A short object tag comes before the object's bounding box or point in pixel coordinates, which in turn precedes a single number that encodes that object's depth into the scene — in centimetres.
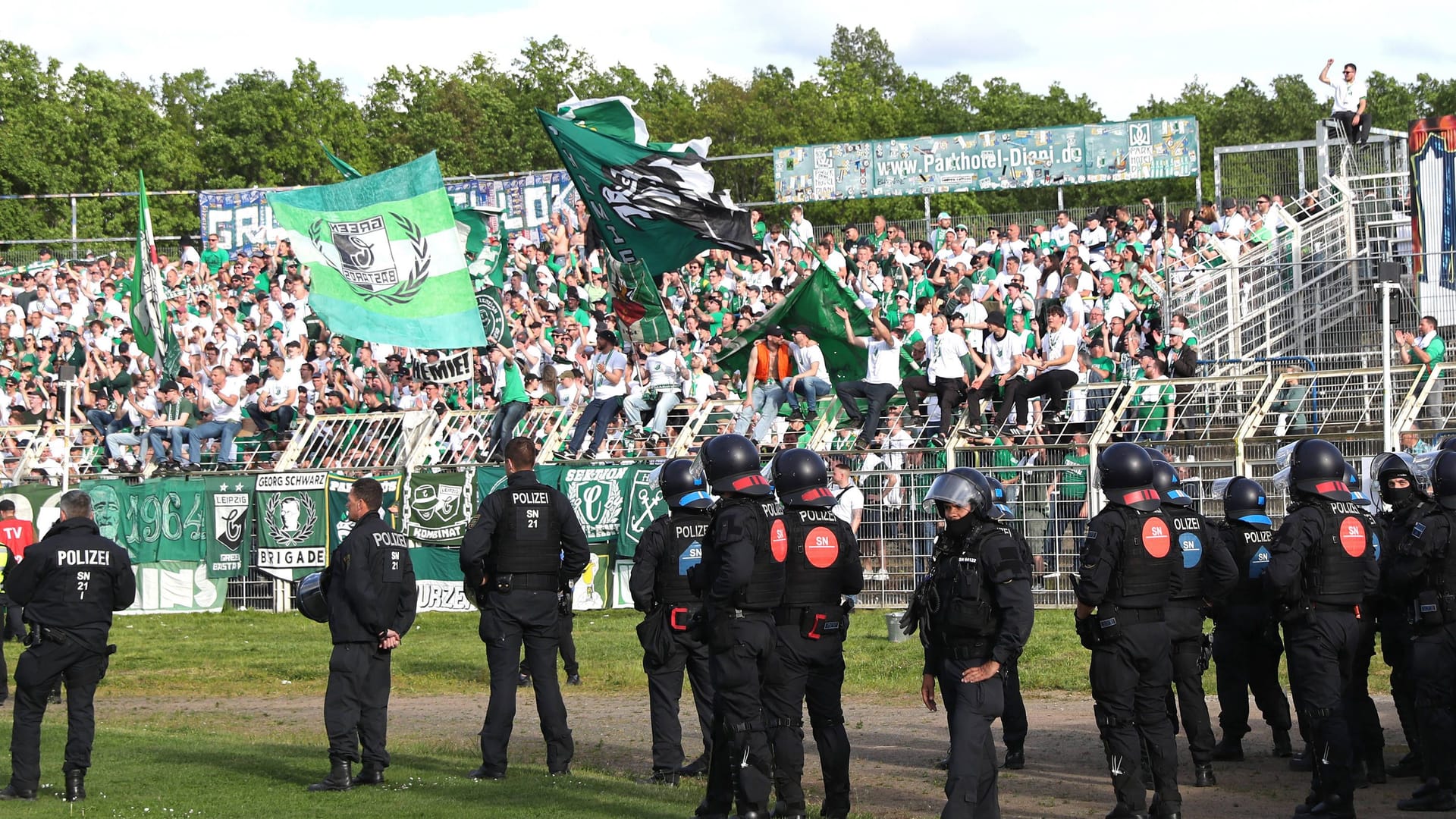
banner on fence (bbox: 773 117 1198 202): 3350
